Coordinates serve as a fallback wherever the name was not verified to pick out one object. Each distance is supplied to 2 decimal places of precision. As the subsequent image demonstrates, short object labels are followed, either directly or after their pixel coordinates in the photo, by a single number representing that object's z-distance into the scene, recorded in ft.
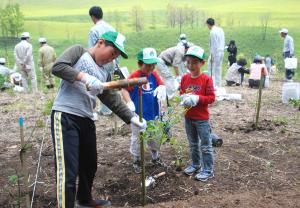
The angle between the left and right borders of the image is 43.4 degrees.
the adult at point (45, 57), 34.81
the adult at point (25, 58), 32.42
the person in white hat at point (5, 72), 34.55
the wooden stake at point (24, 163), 9.48
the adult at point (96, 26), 19.99
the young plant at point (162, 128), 11.11
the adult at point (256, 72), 33.94
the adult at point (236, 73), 35.55
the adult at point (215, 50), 29.73
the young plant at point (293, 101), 18.88
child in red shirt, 12.85
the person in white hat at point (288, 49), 39.04
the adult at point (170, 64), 26.61
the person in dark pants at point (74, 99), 9.29
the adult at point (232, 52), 41.73
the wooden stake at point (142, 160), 10.69
